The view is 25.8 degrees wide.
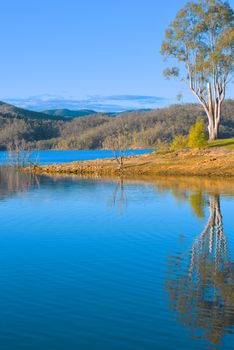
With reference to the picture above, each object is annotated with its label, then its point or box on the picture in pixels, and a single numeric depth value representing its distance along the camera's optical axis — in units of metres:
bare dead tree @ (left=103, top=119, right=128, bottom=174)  65.82
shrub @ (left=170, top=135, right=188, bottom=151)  73.15
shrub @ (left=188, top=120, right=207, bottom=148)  65.62
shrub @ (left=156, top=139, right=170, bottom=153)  71.25
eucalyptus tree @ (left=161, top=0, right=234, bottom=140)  64.44
